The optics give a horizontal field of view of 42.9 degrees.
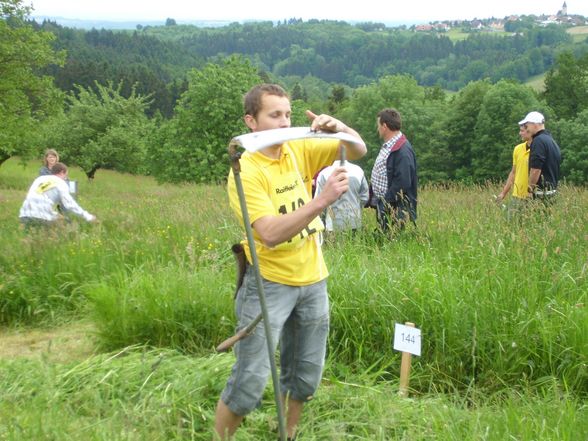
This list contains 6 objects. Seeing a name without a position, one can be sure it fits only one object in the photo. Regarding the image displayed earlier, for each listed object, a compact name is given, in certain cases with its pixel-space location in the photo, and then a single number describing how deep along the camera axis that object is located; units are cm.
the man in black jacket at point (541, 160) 736
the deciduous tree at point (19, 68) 2980
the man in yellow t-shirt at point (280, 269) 302
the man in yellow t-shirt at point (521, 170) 766
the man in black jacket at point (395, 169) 692
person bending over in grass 765
